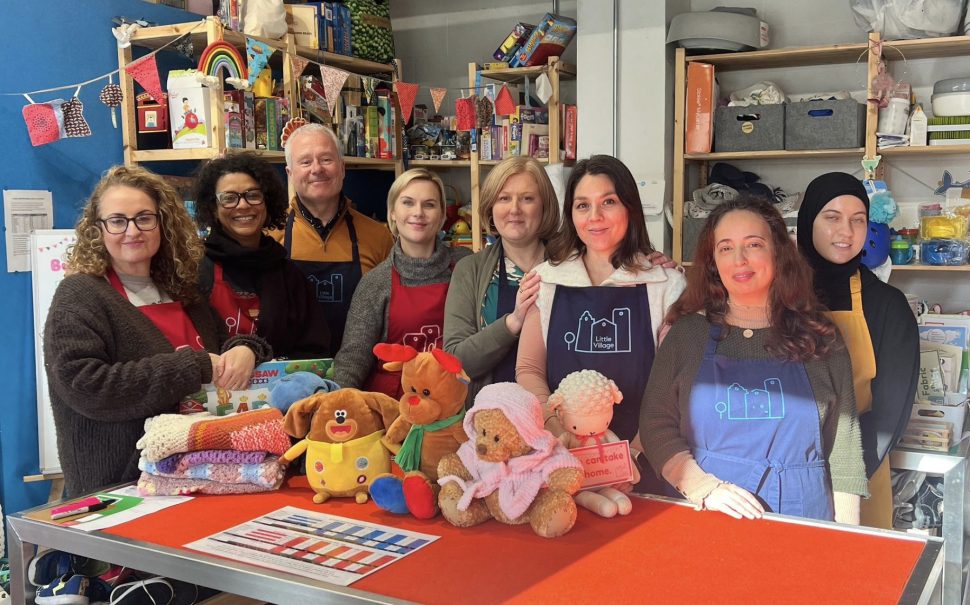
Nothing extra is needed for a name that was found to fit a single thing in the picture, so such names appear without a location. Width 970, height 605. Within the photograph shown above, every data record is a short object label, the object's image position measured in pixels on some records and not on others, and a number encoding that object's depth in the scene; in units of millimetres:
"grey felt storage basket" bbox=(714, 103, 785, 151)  4387
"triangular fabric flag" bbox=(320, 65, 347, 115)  4148
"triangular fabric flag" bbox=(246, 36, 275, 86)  3816
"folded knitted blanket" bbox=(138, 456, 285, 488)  1898
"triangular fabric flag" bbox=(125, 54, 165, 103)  3484
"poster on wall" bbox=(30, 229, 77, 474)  3408
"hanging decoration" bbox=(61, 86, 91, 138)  3381
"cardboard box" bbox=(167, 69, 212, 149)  3744
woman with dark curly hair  2508
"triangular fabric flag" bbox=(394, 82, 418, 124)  4539
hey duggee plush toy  1818
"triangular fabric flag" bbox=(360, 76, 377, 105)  4859
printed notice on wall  3357
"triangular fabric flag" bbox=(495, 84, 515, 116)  4648
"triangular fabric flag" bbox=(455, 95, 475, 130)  4805
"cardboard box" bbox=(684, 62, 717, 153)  4516
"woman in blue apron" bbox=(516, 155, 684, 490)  2146
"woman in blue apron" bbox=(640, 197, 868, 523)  1870
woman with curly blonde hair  1950
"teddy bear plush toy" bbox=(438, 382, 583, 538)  1598
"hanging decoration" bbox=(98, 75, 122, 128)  3539
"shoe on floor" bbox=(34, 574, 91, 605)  1843
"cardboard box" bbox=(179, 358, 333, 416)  2080
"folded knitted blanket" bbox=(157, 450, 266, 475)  1904
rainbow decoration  3660
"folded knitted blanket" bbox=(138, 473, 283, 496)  1914
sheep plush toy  1743
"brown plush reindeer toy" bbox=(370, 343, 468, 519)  1715
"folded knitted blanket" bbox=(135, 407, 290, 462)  1902
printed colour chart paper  1498
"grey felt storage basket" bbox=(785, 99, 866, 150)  4207
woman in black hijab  2104
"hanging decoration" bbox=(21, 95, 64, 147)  3295
